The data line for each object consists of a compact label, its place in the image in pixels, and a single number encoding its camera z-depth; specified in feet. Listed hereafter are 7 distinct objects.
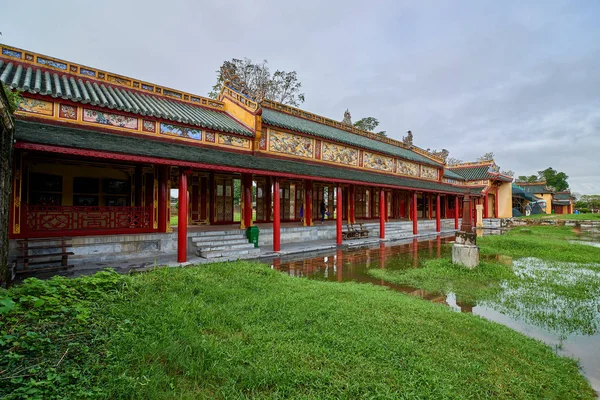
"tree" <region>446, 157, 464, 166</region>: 134.88
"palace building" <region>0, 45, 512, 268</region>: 25.18
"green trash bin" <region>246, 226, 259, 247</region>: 34.60
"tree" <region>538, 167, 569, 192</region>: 222.69
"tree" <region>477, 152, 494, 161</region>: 106.83
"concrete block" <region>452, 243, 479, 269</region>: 27.27
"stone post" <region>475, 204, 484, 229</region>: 78.75
